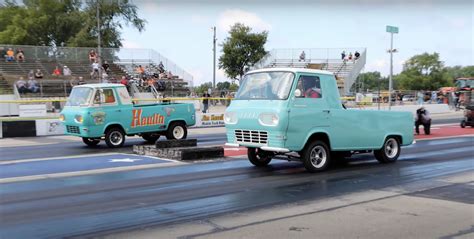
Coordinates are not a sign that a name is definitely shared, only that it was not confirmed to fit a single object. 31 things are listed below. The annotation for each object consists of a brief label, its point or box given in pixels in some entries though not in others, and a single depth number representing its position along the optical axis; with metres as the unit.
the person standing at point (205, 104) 29.08
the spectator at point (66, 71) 37.02
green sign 30.00
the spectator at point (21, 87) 30.17
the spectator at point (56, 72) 37.09
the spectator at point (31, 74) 34.46
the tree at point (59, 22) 60.47
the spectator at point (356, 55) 44.78
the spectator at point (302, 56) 46.31
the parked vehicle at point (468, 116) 24.19
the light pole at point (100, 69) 32.67
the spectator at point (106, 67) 39.17
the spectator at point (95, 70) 37.19
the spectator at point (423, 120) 20.69
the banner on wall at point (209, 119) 26.75
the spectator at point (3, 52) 37.34
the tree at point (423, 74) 121.12
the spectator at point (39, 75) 34.62
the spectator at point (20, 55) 37.49
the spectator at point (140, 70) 39.97
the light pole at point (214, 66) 52.56
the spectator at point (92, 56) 39.59
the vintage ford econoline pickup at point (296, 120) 9.94
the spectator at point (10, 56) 37.12
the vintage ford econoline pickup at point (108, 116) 15.35
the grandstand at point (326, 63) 43.56
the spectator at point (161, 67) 40.96
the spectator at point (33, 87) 30.42
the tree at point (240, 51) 55.66
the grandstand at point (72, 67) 34.25
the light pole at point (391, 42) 30.30
